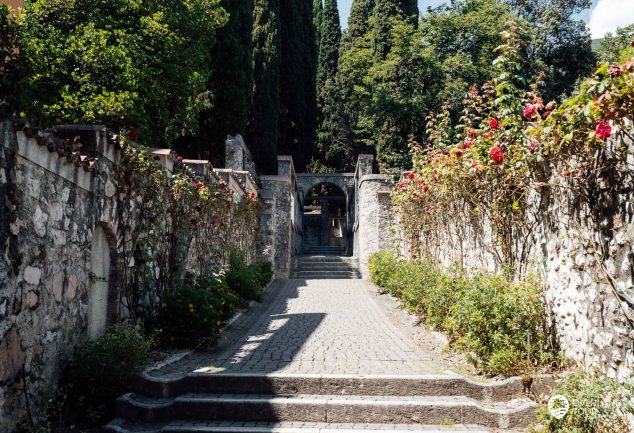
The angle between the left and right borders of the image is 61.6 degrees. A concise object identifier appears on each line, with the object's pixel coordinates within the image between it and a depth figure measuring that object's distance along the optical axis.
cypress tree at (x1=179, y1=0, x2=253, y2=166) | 18.48
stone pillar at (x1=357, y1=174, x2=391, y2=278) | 15.82
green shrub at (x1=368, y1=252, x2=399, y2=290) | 11.90
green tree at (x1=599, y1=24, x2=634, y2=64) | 25.19
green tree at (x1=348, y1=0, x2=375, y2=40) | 31.75
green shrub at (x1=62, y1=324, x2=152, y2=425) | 4.44
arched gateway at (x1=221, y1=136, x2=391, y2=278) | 15.68
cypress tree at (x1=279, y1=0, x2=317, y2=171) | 28.39
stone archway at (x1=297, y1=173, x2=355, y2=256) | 27.17
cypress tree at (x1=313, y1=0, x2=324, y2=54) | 37.78
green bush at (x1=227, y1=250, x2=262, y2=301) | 10.05
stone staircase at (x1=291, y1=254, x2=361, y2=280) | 16.80
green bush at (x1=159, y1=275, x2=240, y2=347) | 6.38
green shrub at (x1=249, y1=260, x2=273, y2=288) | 11.99
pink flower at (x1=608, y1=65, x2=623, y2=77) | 3.52
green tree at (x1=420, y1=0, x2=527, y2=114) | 21.20
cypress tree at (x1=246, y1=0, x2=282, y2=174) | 24.25
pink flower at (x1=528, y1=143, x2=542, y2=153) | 4.84
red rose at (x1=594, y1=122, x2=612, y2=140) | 3.58
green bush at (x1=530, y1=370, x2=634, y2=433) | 3.52
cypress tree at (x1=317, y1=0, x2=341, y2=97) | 33.97
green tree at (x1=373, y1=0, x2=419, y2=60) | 25.73
